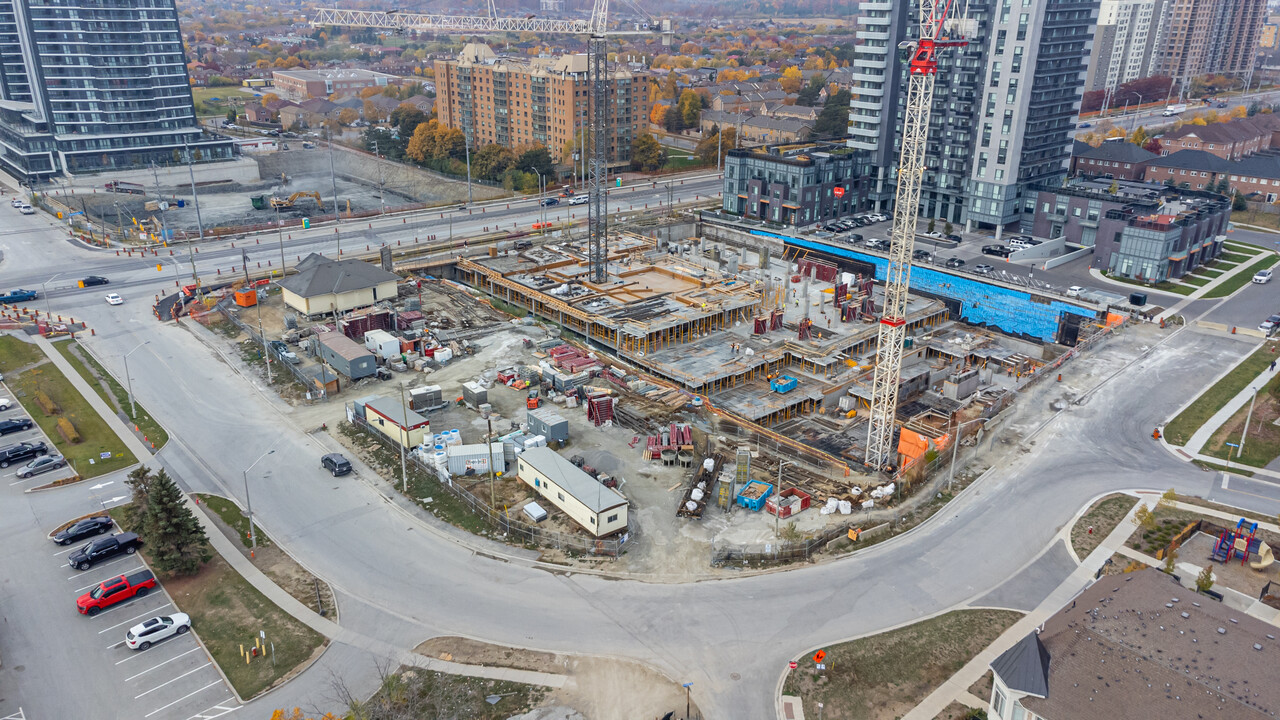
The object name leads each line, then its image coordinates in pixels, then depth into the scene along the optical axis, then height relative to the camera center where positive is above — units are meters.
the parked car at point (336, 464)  47.88 -22.91
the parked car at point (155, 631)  34.47 -23.22
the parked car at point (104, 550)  39.34 -22.92
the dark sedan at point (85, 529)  41.31 -23.06
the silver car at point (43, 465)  47.28 -22.93
